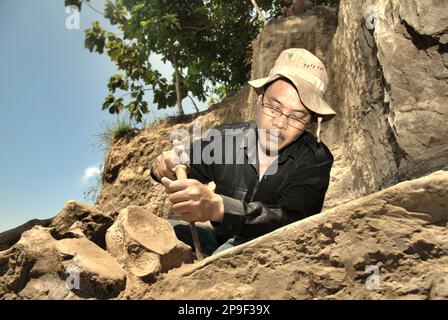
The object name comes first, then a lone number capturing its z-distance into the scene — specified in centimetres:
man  210
